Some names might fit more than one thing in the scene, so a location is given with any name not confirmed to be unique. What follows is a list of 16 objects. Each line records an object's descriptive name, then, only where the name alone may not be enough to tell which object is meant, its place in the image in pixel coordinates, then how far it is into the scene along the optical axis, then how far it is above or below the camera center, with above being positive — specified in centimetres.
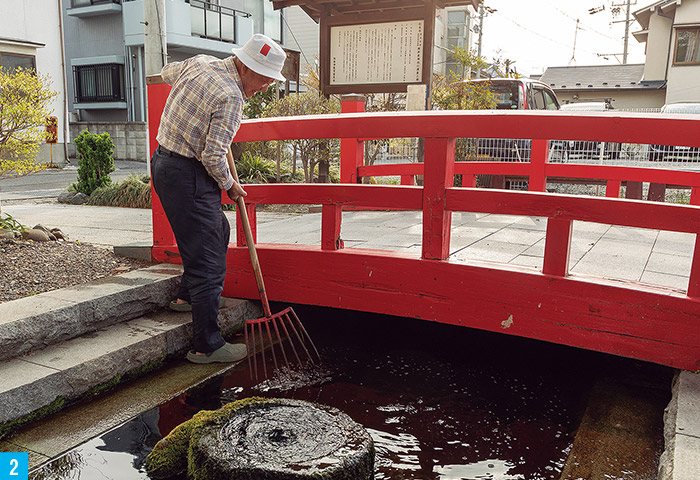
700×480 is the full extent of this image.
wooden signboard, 714 +124
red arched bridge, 268 -68
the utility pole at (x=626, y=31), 3546 +766
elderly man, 294 -11
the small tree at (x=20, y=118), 457 +16
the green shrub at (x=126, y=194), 853 -86
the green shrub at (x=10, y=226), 454 -72
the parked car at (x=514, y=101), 909 +84
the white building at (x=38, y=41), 1608 +282
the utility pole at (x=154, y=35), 670 +124
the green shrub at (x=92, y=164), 920 -42
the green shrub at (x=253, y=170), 1035 -52
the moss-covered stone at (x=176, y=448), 221 -123
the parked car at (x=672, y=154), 845 -3
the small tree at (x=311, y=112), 923 +54
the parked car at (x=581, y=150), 935 -2
